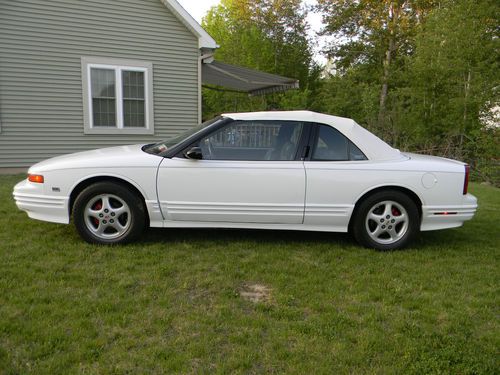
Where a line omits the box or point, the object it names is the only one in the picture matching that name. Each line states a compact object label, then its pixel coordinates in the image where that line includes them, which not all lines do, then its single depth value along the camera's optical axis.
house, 9.50
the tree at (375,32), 24.06
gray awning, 12.22
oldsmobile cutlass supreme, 4.16
